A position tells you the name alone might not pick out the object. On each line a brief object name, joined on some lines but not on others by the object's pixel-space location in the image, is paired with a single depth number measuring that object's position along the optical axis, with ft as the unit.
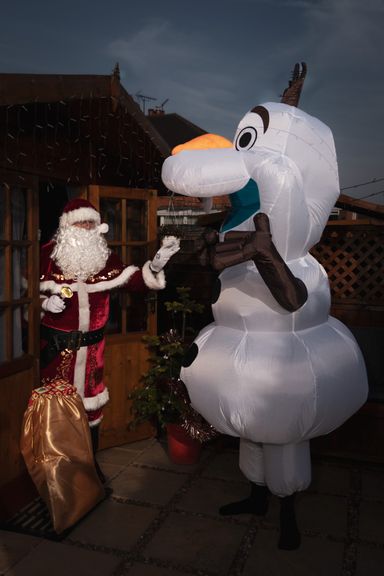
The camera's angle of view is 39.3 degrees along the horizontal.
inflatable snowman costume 8.02
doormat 9.48
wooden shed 9.76
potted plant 12.18
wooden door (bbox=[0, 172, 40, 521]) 10.26
